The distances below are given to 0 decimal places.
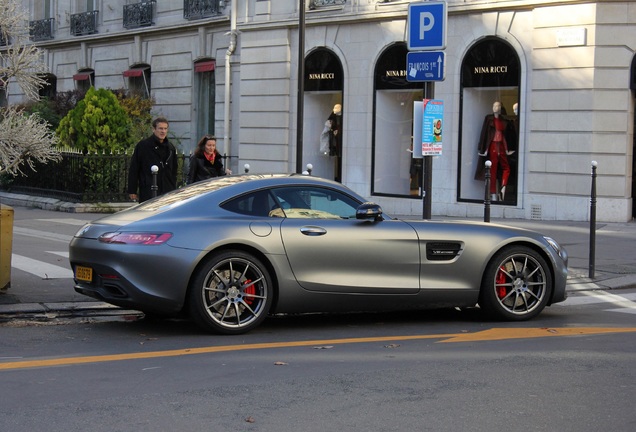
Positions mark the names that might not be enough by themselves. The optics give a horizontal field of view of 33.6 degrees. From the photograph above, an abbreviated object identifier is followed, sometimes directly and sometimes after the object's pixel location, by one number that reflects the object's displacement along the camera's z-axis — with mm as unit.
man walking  12586
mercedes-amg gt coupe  8148
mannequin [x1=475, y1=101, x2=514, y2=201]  21484
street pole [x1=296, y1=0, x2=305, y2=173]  16844
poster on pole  13164
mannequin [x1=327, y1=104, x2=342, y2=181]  25016
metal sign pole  13258
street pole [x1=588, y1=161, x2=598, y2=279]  12430
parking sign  13023
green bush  24078
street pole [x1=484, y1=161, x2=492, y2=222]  12773
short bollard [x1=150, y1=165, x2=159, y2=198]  12008
